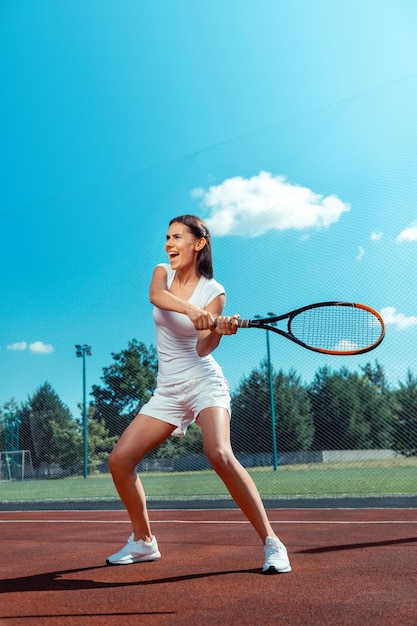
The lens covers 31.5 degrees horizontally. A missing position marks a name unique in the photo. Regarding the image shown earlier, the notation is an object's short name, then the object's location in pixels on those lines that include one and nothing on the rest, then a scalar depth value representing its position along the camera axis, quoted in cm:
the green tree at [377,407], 1730
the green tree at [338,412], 1752
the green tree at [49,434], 1428
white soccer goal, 1477
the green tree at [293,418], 1662
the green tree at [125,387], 1376
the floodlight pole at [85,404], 1310
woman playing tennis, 302
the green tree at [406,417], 1616
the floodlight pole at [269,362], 1218
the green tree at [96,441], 1365
